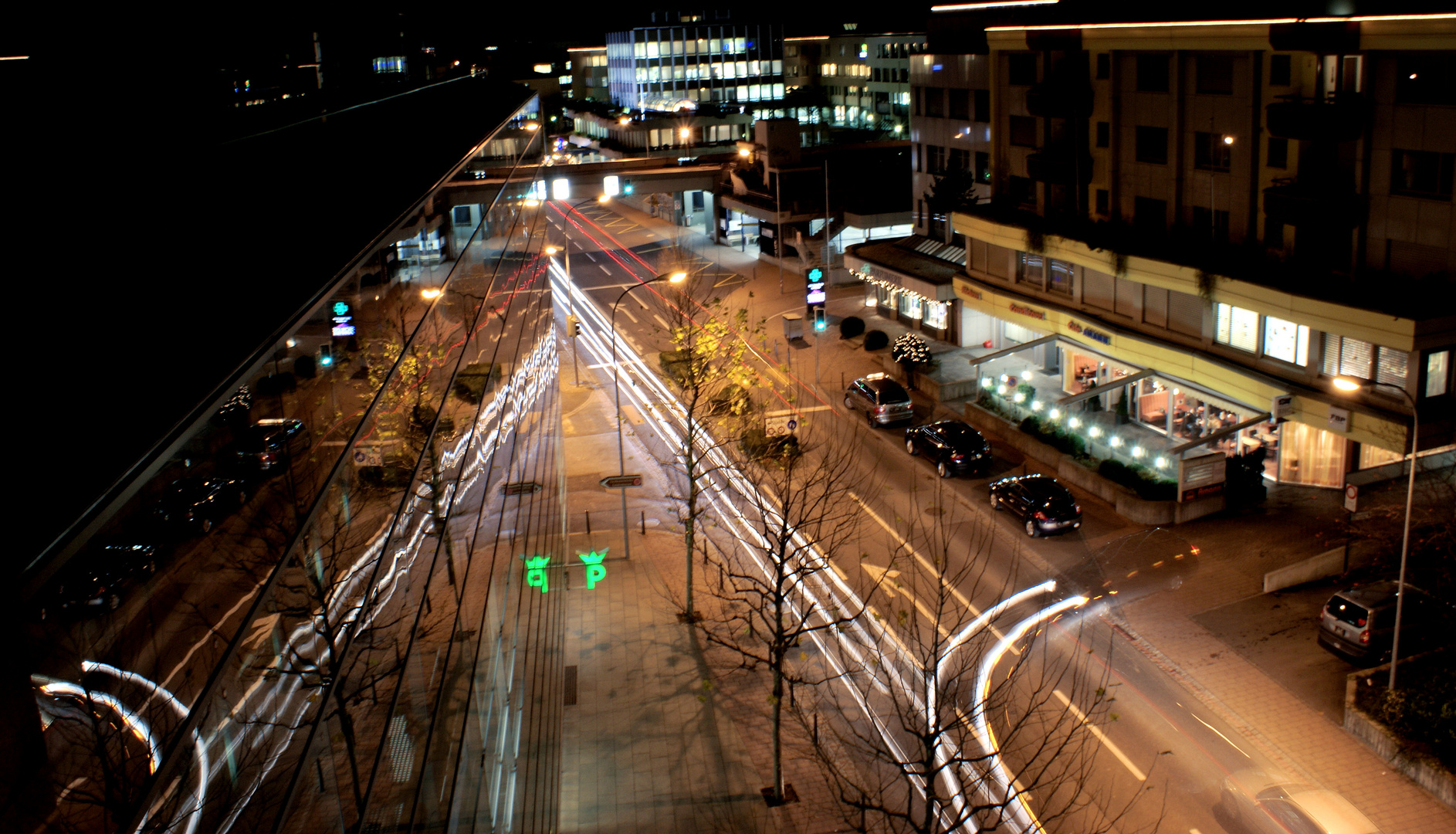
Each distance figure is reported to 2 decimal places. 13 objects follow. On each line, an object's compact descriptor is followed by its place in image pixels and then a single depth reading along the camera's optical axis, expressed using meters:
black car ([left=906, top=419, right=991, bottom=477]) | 30.84
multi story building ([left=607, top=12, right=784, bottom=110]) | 131.50
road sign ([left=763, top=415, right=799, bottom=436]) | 33.19
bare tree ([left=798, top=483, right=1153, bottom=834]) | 16.67
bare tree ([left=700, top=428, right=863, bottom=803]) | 18.64
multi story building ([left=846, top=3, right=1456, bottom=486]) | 25.08
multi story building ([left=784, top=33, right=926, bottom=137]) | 108.06
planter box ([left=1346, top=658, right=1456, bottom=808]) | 16.69
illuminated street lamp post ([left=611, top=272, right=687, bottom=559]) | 27.17
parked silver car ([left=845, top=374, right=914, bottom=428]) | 35.31
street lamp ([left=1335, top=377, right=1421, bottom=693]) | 18.09
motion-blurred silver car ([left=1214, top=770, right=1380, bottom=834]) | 15.69
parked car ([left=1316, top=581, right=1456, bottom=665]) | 20.06
